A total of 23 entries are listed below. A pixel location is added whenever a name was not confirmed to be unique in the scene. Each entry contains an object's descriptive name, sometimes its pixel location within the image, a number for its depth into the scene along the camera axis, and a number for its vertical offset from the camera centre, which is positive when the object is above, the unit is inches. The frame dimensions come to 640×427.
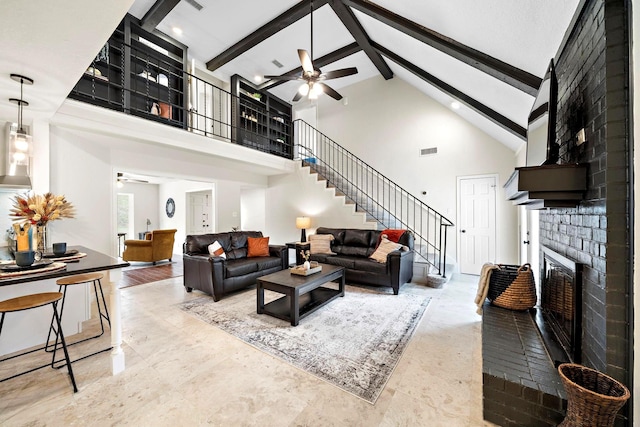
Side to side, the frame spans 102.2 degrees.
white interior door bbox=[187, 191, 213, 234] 332.5 +2.5
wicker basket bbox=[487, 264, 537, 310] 100.7 -30.7
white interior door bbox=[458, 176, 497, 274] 206.2 -8.2
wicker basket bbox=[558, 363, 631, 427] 44.1 -33.5
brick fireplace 49.9 -5.2
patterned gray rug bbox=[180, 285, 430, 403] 82.7 -50.4
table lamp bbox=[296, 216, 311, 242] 246.2 -9.9
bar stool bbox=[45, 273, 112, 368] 93.4 -25.0
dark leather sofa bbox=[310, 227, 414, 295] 160.2 -32.3
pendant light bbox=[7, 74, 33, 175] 103.3 +25.2
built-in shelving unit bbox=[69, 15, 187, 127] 182.9 +109.2
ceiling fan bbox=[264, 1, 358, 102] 149.3 +80.8
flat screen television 65.0 +25.3
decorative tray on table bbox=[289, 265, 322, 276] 133.2 -30.6
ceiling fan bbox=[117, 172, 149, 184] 308.9 +43.1
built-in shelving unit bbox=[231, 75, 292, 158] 270.4 +108.5
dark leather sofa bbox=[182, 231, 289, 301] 146.3 -32.3
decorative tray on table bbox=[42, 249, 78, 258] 97.3 -15.8
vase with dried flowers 88.5 +0.9
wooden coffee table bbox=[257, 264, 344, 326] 114.7 -38.3
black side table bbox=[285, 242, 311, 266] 210.4 -29.3
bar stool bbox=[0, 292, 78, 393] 70.3 -25.2
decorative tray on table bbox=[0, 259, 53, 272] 71.5 -15.1
